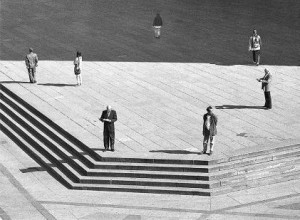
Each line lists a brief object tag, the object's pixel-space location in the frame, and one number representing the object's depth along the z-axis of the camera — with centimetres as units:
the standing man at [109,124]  2775
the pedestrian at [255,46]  3791
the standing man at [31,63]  3556
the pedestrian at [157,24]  4288
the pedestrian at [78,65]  3484
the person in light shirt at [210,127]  2719
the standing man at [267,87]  3194
